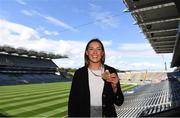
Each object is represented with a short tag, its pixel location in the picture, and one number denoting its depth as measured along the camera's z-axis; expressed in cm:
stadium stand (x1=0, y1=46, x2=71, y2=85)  3167
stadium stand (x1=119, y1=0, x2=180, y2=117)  632
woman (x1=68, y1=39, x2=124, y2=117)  163
